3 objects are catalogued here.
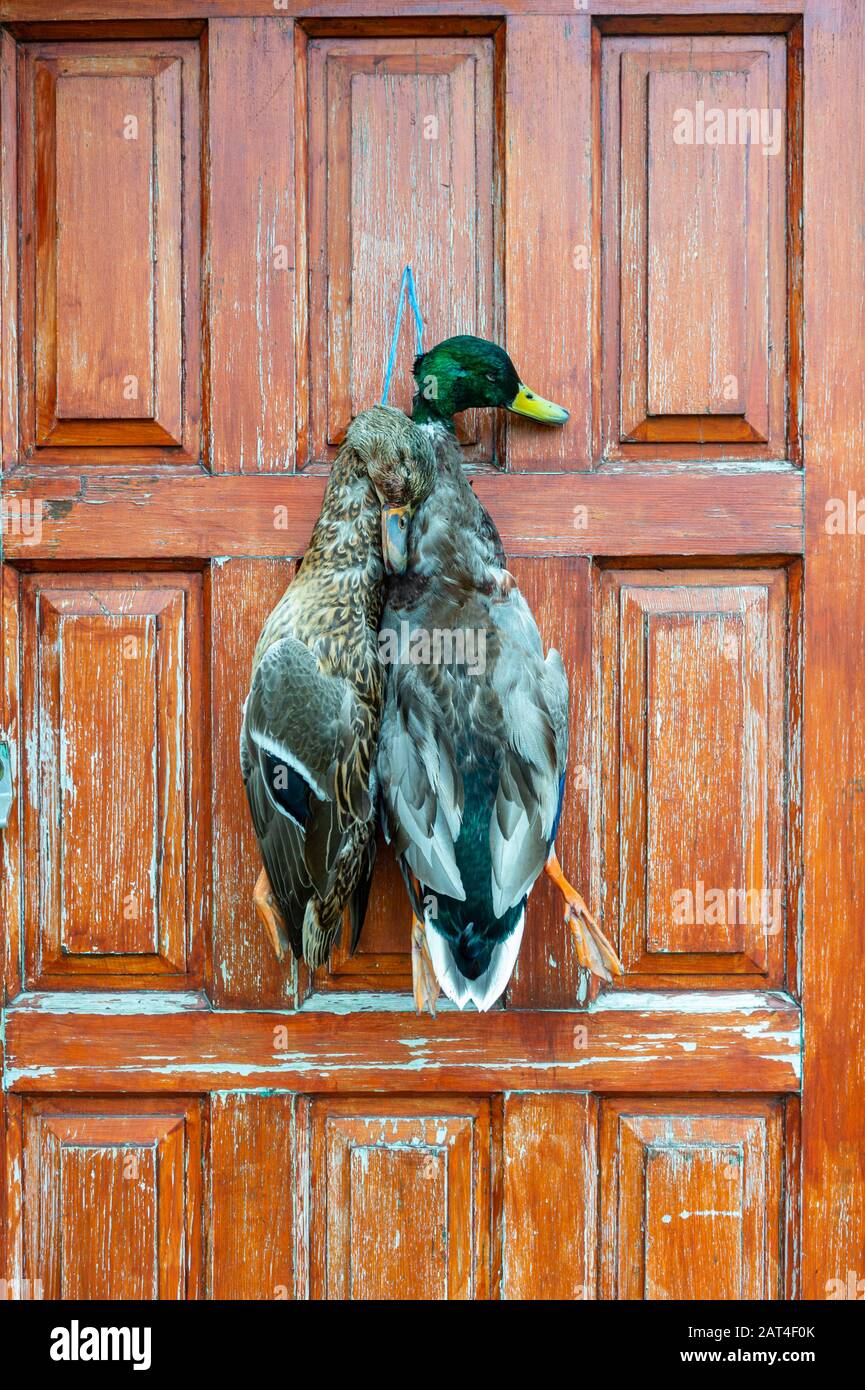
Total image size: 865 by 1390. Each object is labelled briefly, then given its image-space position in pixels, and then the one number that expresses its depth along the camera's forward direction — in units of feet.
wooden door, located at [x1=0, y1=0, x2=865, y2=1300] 7.92
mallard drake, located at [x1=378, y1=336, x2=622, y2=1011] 7.67
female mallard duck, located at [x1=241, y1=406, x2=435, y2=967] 7.59
